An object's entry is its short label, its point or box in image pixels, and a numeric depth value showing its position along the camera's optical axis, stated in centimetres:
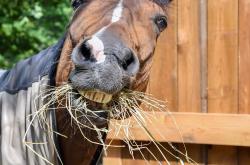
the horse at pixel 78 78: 254
